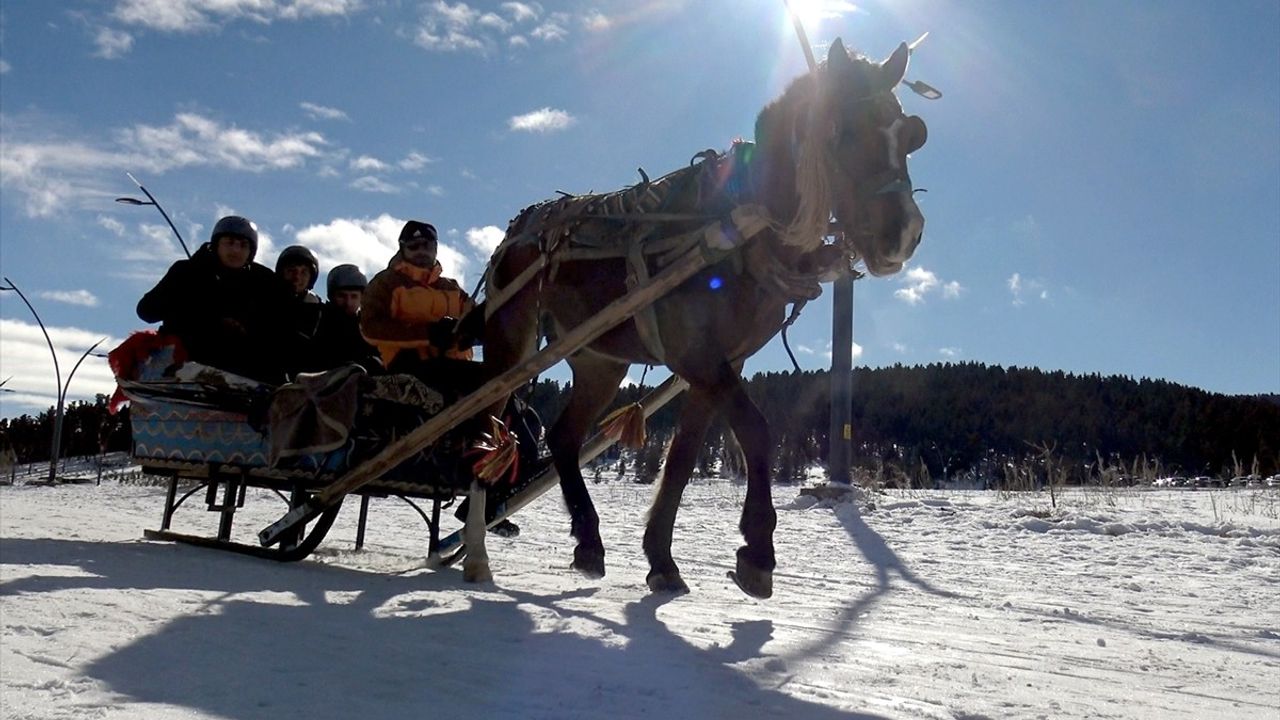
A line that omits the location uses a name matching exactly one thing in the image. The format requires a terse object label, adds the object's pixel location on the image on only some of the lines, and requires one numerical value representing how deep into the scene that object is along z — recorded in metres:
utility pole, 9.80
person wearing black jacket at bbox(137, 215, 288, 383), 5.43
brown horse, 3.42
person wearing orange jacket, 5.21
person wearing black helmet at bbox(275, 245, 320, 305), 7.05
